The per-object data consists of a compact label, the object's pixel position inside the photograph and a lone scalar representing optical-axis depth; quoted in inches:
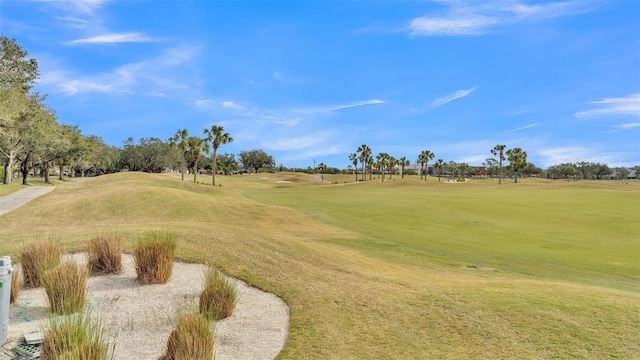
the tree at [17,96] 1465.3
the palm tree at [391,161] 5065.9
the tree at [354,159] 5222.0
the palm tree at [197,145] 2876.7
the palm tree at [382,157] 4830.7
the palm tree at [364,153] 4746.6
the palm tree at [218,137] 2755.9
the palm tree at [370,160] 4947.3
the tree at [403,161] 5471.5
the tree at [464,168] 6867.1
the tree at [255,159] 6737.2
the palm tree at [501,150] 4266.7
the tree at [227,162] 6328.7
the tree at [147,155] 4456.2
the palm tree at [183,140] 2883.9
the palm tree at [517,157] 4165.8
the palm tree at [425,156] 5078.7
